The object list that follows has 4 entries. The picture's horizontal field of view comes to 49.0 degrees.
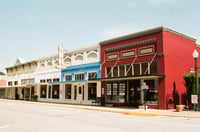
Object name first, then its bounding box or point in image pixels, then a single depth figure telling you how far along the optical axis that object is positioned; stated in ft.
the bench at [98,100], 84.92
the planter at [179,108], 59.77
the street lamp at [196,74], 60.45
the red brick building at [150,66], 66.64
